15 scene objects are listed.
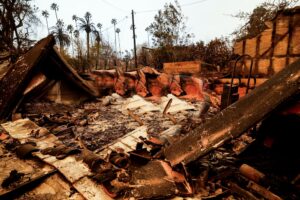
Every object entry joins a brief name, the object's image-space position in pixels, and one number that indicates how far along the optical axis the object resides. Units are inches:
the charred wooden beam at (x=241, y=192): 78.0
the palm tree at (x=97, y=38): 1040.2
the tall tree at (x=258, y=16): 303.6
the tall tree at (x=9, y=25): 385.7
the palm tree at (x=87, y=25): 1357.2
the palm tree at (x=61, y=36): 1078.3
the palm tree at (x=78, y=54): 832.1
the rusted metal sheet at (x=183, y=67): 370.3
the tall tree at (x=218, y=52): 445.4
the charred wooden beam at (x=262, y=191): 73.2
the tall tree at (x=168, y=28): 625.2
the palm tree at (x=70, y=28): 1379.7
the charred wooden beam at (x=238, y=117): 74.6
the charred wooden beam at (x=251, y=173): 82.8
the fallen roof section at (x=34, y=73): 209.2
